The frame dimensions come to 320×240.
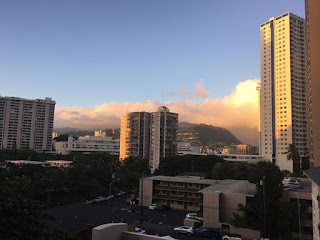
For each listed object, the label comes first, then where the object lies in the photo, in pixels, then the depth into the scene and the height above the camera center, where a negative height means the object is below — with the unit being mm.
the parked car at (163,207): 48519 -12021
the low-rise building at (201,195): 36938 -8461
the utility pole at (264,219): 32044 -9028
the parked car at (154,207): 48500 -11847
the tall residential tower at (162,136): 99188 +3355
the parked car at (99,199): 54225 -12140
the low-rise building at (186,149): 170412 -2639
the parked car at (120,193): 62219 -12462
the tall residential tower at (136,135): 104688 +3530
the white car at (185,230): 33594 -11196
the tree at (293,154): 69969 -1663
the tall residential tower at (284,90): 101438 +23521
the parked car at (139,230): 33331 -11276
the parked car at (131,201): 52703 -11886
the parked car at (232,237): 31161 -11087
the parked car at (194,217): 38825 -11146
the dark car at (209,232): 32750 -11157
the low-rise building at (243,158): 105438 -4715
